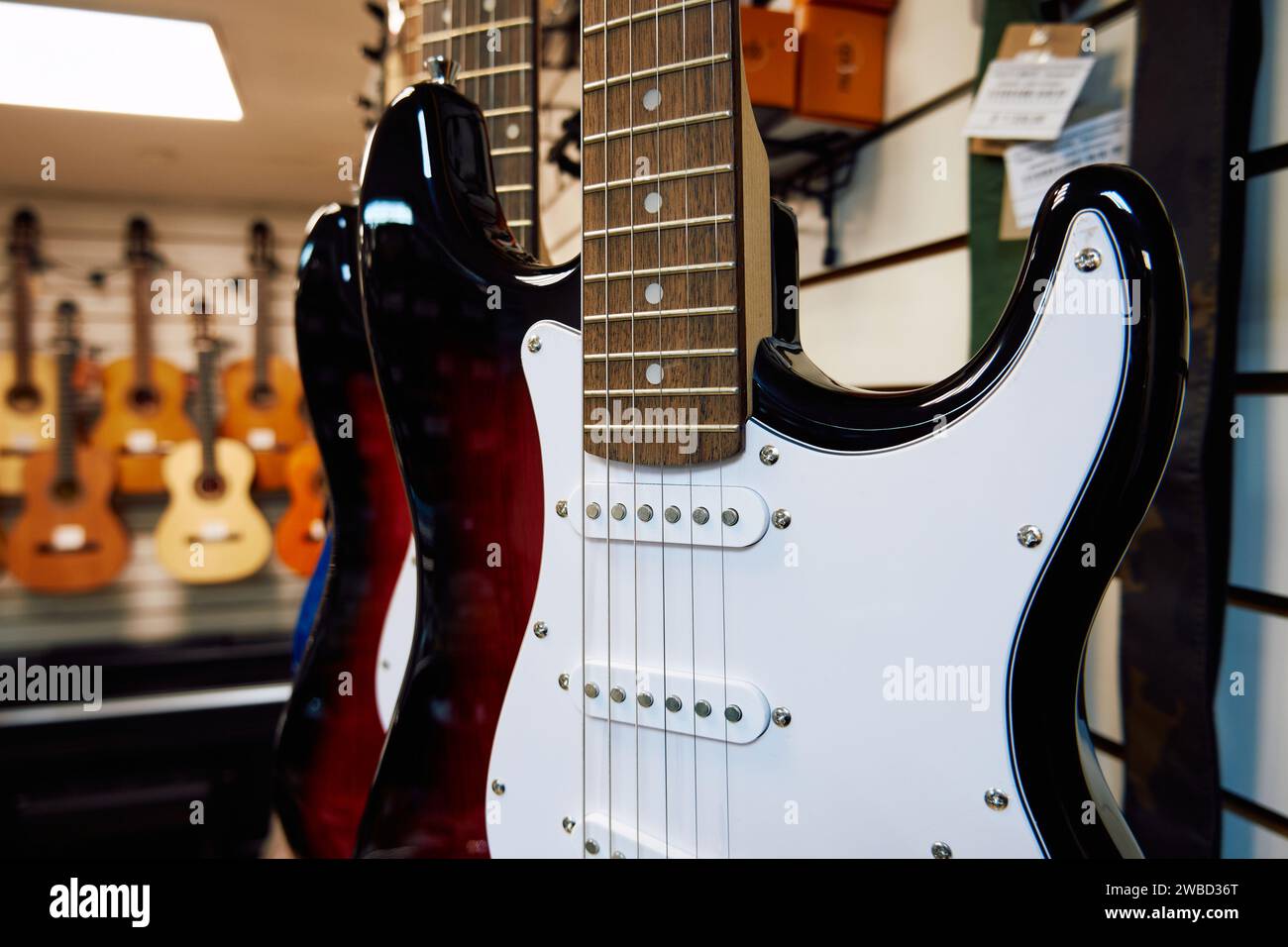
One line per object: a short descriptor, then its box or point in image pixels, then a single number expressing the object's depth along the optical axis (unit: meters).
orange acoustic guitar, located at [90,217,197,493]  2.76
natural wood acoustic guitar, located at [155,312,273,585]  2.80
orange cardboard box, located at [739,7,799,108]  1.03
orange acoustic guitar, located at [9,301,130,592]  2.57
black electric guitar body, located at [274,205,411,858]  0.66
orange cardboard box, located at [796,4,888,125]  1.08
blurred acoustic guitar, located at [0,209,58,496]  2.61
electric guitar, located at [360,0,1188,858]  0.35
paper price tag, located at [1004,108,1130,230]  0.75
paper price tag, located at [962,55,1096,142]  0.78
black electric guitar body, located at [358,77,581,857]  0.50
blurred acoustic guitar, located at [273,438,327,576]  2.97
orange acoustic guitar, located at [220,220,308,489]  2.98
